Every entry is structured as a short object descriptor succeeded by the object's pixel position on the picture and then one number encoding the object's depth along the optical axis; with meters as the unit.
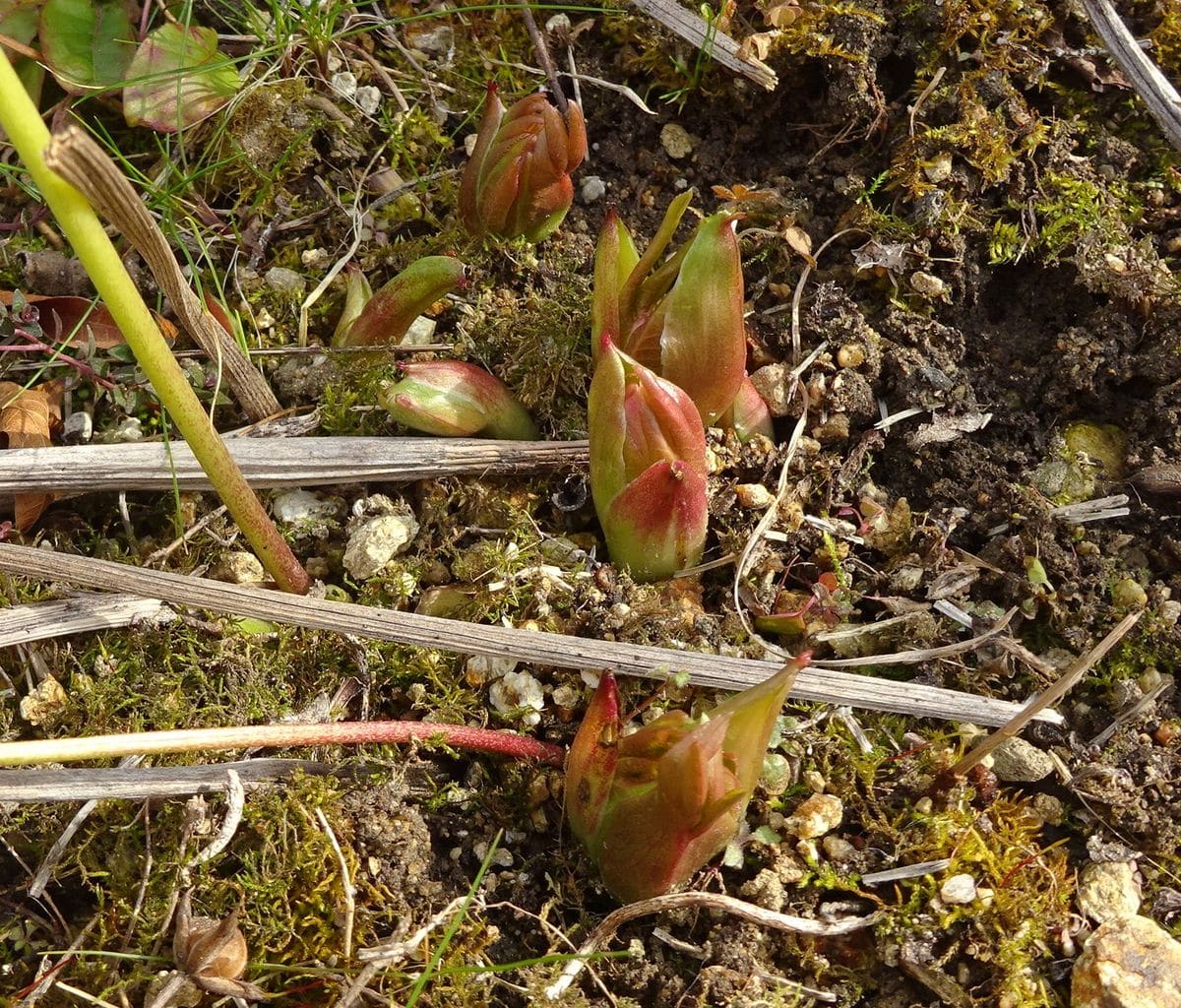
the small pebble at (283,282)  0.38
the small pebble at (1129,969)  0.31
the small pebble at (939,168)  0.37
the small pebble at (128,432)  0.36
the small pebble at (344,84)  0.39
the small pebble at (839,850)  0.33
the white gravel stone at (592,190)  0.39
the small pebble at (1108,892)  0.32
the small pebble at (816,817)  0.33
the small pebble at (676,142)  0.39
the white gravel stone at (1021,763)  0.33
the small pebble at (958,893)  0.32
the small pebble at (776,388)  0.36
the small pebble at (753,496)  0.36
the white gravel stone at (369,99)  0.39
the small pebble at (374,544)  0.35
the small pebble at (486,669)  0.34
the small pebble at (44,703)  0.34
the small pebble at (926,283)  0.37
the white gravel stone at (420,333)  0.38
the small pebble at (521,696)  0.34
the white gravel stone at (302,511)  0.36
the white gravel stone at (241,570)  0.35
